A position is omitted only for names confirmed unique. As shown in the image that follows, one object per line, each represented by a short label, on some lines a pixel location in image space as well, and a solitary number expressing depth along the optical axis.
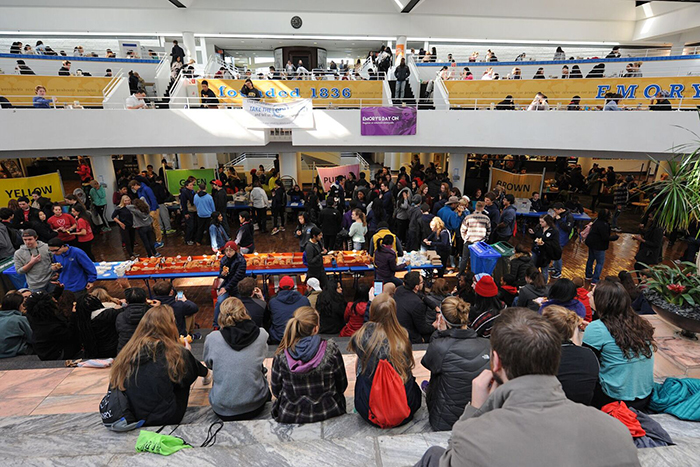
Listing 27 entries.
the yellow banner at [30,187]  10.78
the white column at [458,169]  13.87
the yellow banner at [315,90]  14.48
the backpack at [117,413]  2.85
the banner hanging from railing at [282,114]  11.93
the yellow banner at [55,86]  13.11
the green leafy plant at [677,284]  4.07
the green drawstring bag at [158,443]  2.47
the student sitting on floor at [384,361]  2.92
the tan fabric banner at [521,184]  13.46
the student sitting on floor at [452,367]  2.78
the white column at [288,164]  14.31
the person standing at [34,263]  6.08
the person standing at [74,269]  6.33
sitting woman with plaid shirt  2.97
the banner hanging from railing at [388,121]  12.16
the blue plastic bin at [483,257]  7.23
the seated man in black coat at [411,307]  4.84
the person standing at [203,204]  9.96
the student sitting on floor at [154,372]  2.86
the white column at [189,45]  19.19
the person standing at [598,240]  7.82
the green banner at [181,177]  13.65
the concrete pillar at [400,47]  19.67
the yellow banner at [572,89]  12.64
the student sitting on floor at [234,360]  3.13
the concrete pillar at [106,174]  12.44
